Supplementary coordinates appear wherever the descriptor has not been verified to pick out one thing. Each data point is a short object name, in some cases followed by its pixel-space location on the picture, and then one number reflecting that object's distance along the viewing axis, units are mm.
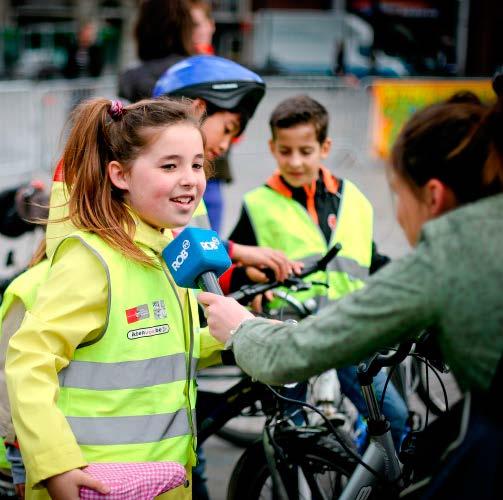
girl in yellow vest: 2191
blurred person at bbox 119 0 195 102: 4773
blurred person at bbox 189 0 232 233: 4996
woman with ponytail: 1595
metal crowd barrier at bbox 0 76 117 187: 10617
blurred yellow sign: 12719
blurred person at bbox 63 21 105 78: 14508
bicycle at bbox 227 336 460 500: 2412
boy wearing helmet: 3514
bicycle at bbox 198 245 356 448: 2955
